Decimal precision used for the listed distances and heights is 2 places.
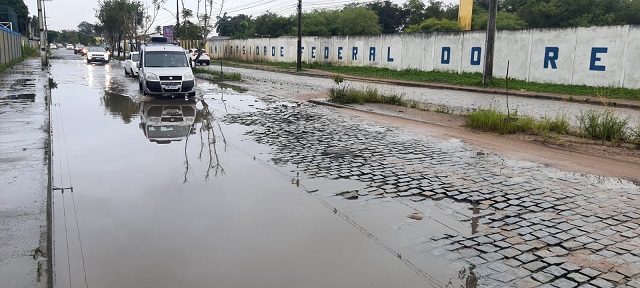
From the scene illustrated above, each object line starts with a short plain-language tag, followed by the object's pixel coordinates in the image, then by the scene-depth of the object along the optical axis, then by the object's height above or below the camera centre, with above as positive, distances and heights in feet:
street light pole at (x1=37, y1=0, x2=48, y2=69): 108.78 +3.38
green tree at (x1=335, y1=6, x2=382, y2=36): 236.02 +20.46
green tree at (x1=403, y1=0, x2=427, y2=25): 259.60 +29.20
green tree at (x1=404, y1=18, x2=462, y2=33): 171.16 +14.68
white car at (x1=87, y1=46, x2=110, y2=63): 147.43 +0.06
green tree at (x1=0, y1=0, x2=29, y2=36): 271.49 +22.95
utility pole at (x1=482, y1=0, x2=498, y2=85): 81.35 +4.02
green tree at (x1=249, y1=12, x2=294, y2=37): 276.41 +20.37
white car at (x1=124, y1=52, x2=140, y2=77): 93.36 -1.63
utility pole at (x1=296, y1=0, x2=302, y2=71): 133.90 +6.11
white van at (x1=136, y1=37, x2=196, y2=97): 56.85 -1.58
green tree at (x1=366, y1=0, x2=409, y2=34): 271.08 +26.87
